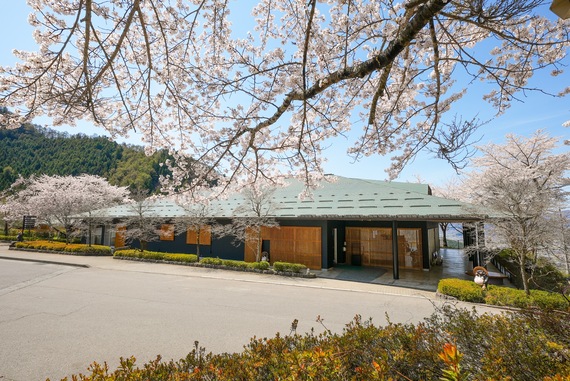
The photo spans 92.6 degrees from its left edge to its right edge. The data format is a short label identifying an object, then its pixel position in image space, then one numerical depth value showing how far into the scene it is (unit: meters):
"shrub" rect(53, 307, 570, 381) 2.19
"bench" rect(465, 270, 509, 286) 11.31
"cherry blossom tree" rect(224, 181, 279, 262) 14.49
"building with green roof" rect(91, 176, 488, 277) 13.20
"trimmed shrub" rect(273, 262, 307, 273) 13.37
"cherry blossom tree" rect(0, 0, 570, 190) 3.54
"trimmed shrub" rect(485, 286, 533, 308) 8.20
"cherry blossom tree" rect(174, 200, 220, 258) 16.28
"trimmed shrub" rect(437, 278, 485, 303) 9.01
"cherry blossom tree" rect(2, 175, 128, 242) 22.38
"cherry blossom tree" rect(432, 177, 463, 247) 25.19
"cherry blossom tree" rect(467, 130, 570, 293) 8.58
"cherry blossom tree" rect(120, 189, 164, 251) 18.78
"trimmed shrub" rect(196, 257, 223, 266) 15.34
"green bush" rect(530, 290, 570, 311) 7.57
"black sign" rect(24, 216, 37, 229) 26.79
